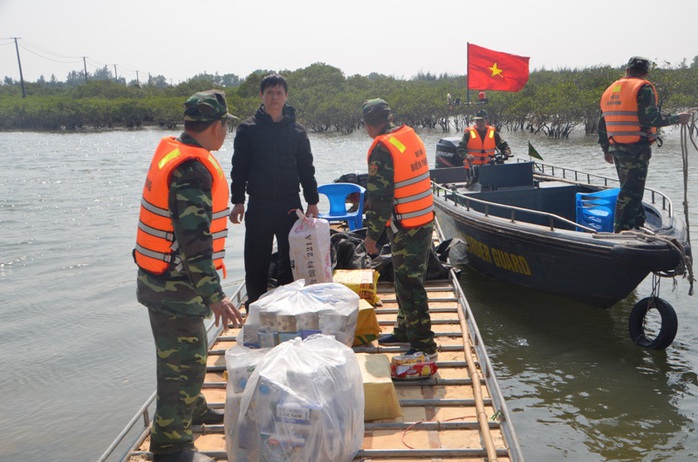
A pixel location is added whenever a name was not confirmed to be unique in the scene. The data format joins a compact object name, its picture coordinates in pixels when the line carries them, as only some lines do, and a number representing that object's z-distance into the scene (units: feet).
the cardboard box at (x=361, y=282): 17.90
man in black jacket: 16.26
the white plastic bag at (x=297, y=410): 9.25
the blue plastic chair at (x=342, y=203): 25.60
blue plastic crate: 24.14
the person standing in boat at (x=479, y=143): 33.35
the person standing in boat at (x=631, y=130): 21.08
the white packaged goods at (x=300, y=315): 12.66
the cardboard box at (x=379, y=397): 11.73
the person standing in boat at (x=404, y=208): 13.84
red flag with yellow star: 39.75
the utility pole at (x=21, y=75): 268.82
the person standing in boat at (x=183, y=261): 9.30
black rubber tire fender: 20.53
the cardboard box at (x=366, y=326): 15.33
